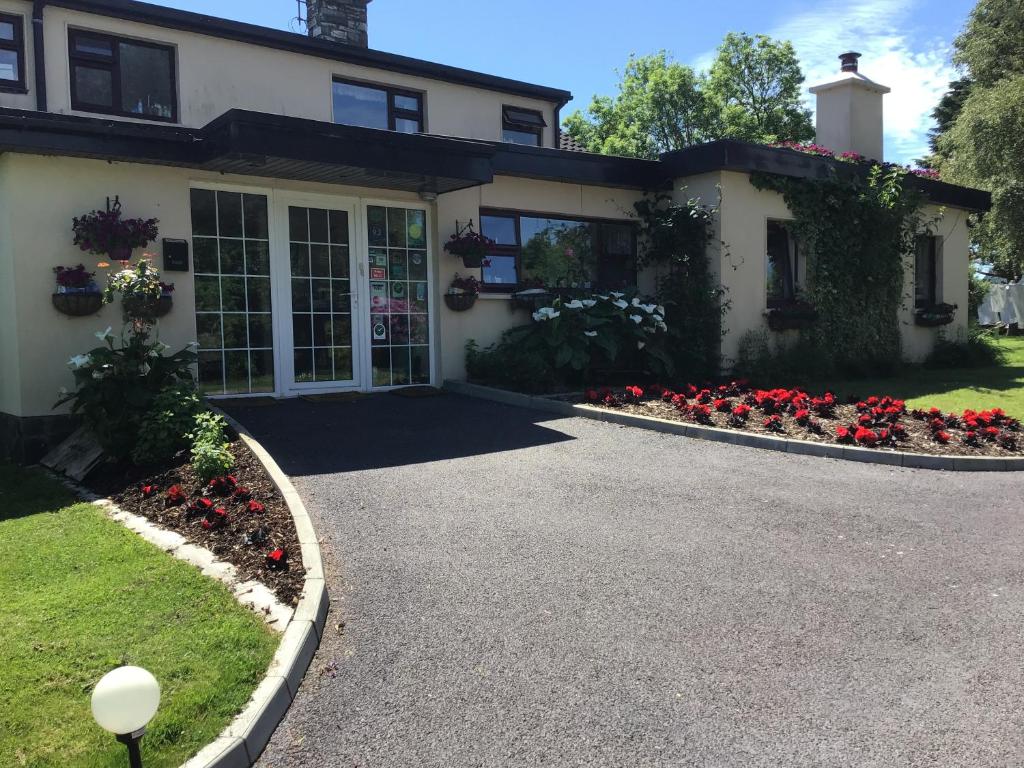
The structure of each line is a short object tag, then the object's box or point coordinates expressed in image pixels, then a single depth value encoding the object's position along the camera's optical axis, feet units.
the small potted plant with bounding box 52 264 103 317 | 27.37
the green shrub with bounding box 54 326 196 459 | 23.47
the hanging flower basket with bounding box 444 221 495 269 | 36.22
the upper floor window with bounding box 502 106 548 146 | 49.52
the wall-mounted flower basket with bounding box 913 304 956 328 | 52.49
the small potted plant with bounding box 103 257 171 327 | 25.64
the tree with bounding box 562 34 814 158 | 138.21
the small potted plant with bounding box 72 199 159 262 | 27.50
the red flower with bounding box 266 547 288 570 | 14.51
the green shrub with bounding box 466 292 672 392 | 34.60
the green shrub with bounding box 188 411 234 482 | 19.92
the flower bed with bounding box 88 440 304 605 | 14.67
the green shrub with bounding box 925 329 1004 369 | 52.65
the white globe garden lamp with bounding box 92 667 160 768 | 8.02
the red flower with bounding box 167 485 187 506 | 18.93
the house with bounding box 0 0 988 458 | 27.71
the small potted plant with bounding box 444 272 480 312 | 36.60
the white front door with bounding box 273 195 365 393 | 33.47
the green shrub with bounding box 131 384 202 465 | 22.63
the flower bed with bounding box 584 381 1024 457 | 25.09
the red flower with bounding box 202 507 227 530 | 16.96
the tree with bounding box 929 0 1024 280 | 65.62
